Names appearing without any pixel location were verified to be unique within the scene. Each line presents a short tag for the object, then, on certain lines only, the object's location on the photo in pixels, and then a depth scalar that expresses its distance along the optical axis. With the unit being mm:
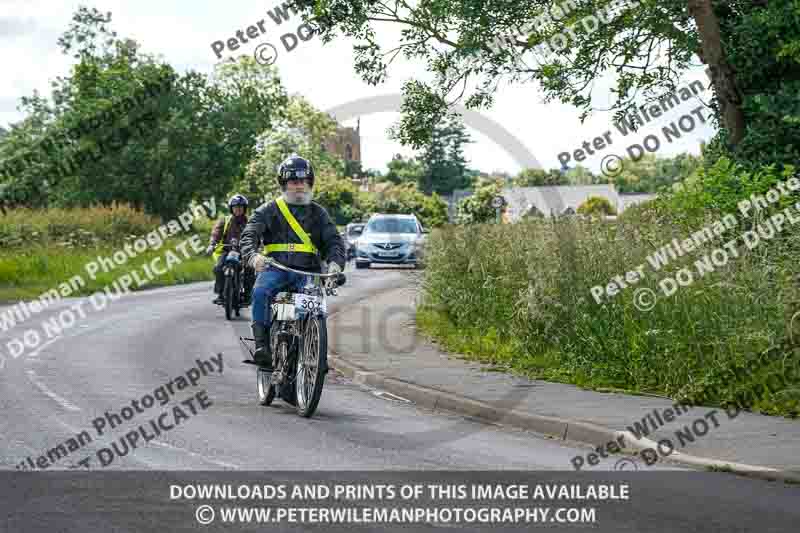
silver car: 39156
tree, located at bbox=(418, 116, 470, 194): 125438
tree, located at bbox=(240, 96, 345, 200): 85125
